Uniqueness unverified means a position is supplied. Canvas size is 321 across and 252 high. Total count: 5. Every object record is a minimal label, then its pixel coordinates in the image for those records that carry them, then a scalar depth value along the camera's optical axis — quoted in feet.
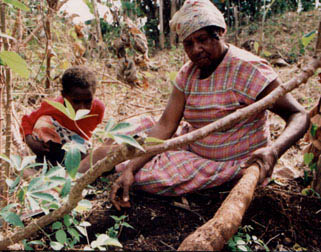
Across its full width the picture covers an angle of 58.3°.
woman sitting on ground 4.98
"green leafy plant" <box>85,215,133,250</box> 2.77
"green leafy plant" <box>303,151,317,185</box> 4.98
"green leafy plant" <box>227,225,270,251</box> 3.63
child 6.64
